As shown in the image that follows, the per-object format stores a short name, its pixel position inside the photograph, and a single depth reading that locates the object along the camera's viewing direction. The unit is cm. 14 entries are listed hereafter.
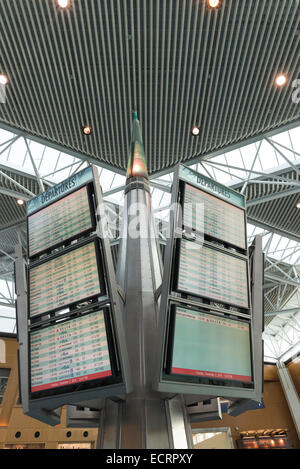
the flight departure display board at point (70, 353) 476
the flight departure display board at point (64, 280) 531
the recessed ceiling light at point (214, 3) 965
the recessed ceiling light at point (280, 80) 1178
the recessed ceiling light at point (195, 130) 1361
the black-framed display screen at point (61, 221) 576
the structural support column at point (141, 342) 498
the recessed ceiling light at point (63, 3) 955
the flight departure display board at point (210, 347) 479
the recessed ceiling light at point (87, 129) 1357
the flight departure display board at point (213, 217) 581
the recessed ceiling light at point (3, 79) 1152
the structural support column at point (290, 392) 2774
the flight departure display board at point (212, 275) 535
